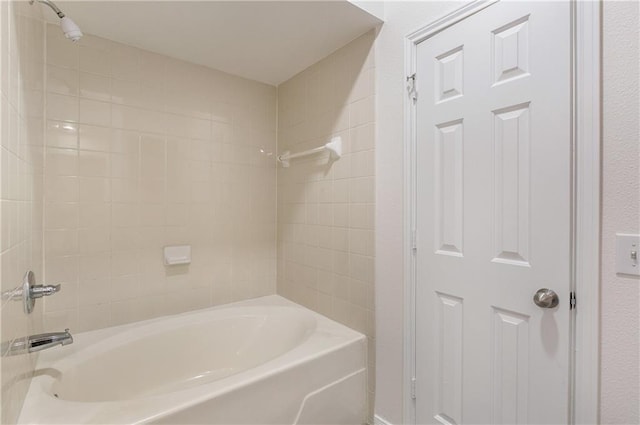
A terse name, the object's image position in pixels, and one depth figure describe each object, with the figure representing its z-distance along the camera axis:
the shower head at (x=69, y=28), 1.22
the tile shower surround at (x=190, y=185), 1.69
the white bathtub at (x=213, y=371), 1.12
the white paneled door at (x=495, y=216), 1.05
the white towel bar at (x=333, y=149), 1.89
